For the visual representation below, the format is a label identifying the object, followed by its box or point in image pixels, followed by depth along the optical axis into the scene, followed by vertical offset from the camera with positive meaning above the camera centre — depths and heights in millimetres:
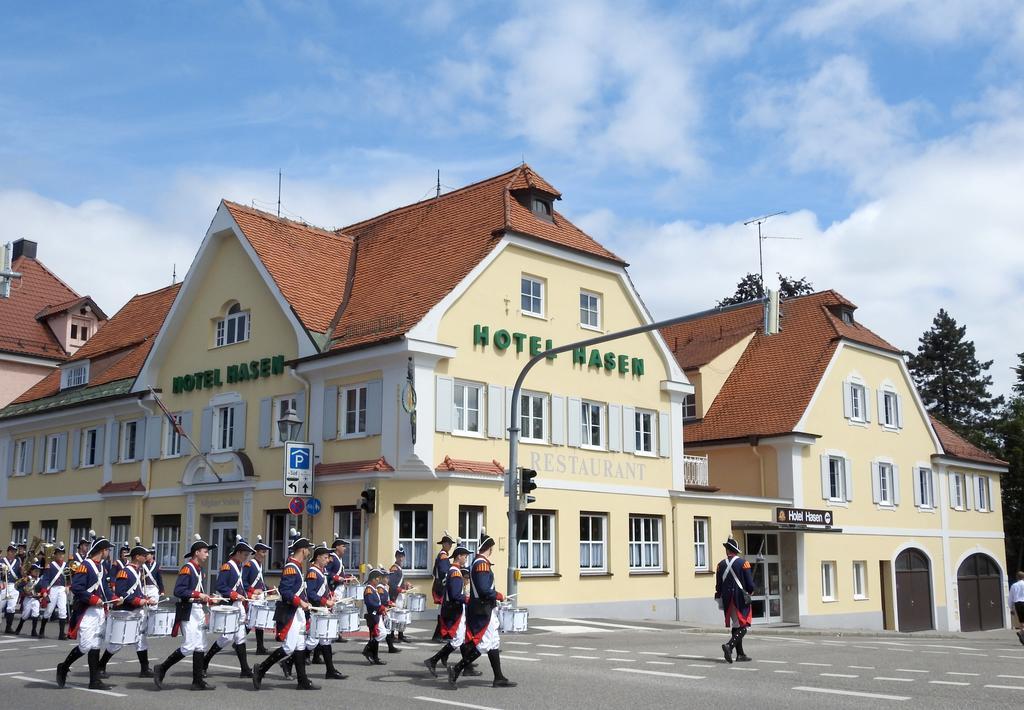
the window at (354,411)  26891 +3314
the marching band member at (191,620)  13130 -862
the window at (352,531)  25938 +405
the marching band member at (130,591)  13539 -519
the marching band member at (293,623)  13133 -888
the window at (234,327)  31217 +6220
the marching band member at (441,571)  15202 -356
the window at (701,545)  31688 +77
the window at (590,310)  30750 +6558
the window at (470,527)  26281 +495
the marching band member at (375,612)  15859 -904
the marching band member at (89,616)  13227 -810
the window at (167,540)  31609 +237
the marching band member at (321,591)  14031 -541
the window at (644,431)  31438 +3284
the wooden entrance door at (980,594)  42094 -1780
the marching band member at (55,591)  20922 -818
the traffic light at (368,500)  24703 +1059
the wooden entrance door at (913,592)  38750 -1557
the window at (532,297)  29172 +6571
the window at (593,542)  28828 +151
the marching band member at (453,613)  13766 -798
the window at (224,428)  30688 +3319
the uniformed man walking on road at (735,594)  16594 -696
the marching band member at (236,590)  13867 -523
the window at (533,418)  28219 +3293
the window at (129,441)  34219 +3286
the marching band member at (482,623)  13625 -915
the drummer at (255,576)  14570 -366
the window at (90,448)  35906 +3237
